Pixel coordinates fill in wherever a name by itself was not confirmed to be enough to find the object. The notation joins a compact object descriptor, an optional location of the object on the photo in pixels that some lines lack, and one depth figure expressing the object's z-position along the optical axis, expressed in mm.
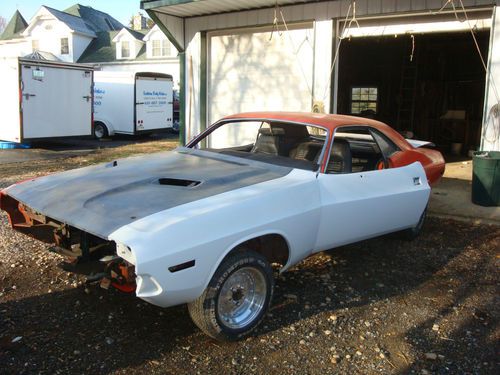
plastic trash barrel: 6977
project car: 3020
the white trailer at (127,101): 17016
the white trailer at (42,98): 13453
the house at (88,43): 30109
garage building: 8469
